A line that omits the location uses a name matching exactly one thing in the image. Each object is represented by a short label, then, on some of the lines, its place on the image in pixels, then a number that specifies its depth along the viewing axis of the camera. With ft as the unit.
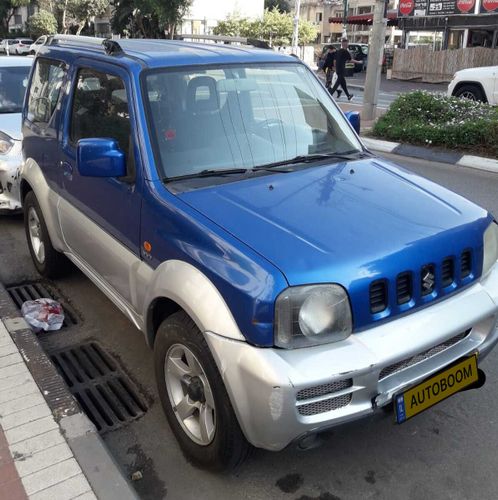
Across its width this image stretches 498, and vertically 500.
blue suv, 7.39
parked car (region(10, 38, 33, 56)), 133.72
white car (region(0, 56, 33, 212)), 19.60
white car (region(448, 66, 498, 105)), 40.24
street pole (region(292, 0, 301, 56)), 111.22
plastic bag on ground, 13.60
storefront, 88.17
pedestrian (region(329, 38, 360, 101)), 52.37
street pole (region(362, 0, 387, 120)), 39.50
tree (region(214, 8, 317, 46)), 150.71
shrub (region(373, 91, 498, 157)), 30.78
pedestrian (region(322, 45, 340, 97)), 56.36
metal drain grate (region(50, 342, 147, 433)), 10.75
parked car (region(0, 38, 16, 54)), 135.49
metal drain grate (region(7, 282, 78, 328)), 14.48
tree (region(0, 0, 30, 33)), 165.48
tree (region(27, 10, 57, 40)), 160.97
